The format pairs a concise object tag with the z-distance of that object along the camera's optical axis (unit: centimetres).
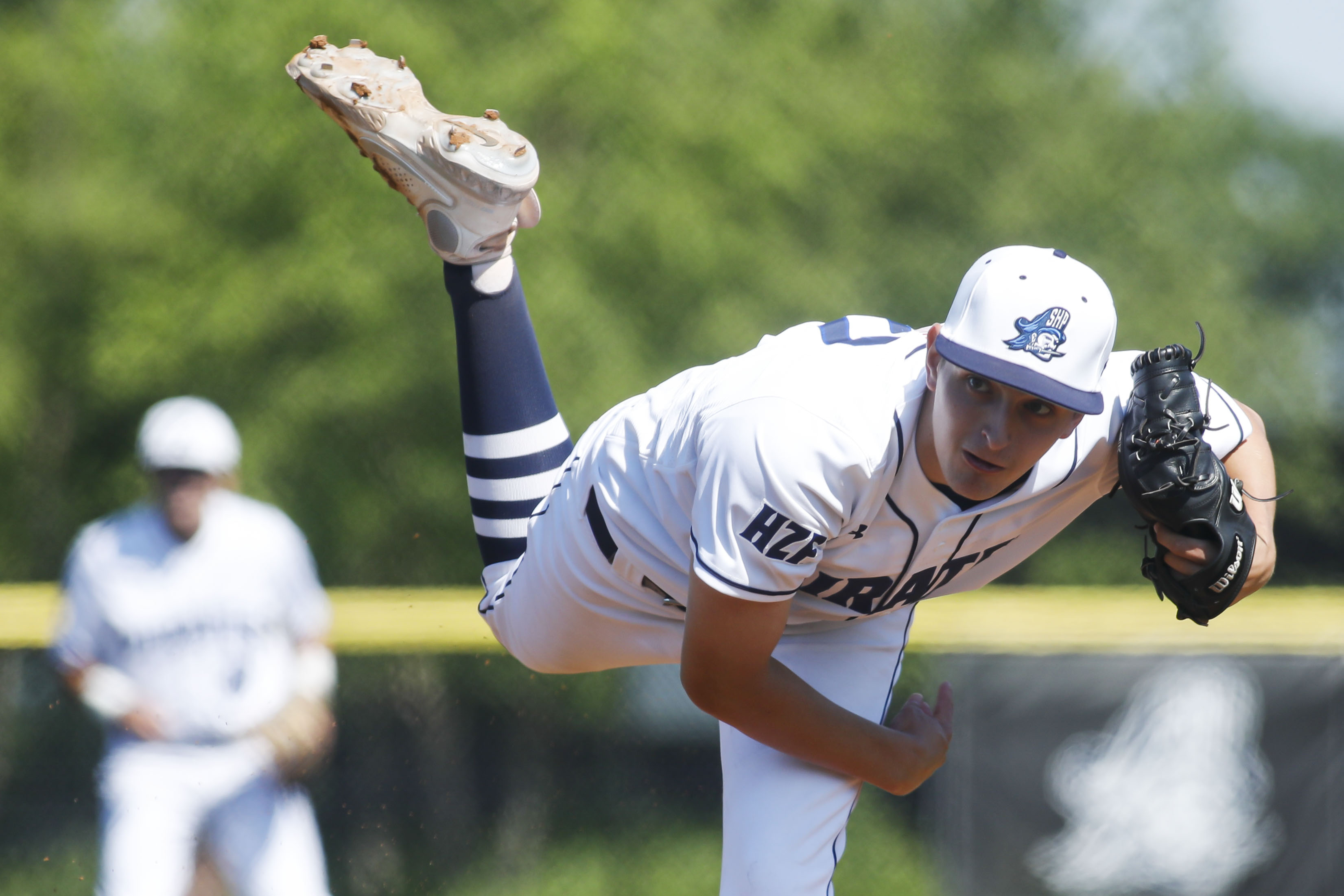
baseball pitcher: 1854
